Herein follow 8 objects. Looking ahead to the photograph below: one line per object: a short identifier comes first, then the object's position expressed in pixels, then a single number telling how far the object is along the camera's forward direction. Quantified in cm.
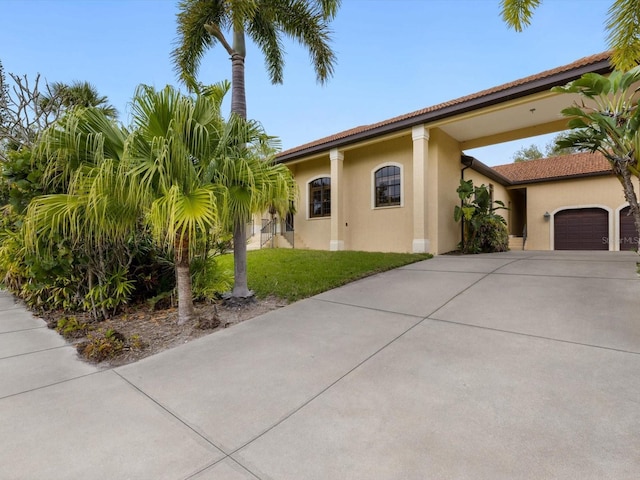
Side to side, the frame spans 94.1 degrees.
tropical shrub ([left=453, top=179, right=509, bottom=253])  1049
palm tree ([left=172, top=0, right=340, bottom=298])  526
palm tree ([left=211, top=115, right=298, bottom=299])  405
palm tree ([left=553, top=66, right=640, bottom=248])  432
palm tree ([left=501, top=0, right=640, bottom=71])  459
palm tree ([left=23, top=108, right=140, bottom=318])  360
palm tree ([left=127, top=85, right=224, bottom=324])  342
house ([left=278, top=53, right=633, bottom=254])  882
